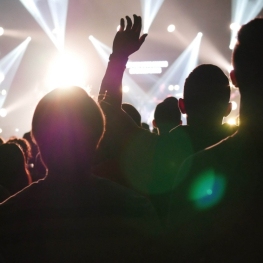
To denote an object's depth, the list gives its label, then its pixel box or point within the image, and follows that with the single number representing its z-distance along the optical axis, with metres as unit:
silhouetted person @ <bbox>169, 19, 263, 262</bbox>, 1.42
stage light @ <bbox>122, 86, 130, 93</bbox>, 20.52
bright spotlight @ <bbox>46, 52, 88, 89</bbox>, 19.41
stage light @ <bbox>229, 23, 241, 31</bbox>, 16.24
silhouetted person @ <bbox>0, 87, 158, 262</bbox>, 1.57
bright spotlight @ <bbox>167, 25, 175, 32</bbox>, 17.52
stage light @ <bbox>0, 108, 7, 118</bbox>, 23.38
